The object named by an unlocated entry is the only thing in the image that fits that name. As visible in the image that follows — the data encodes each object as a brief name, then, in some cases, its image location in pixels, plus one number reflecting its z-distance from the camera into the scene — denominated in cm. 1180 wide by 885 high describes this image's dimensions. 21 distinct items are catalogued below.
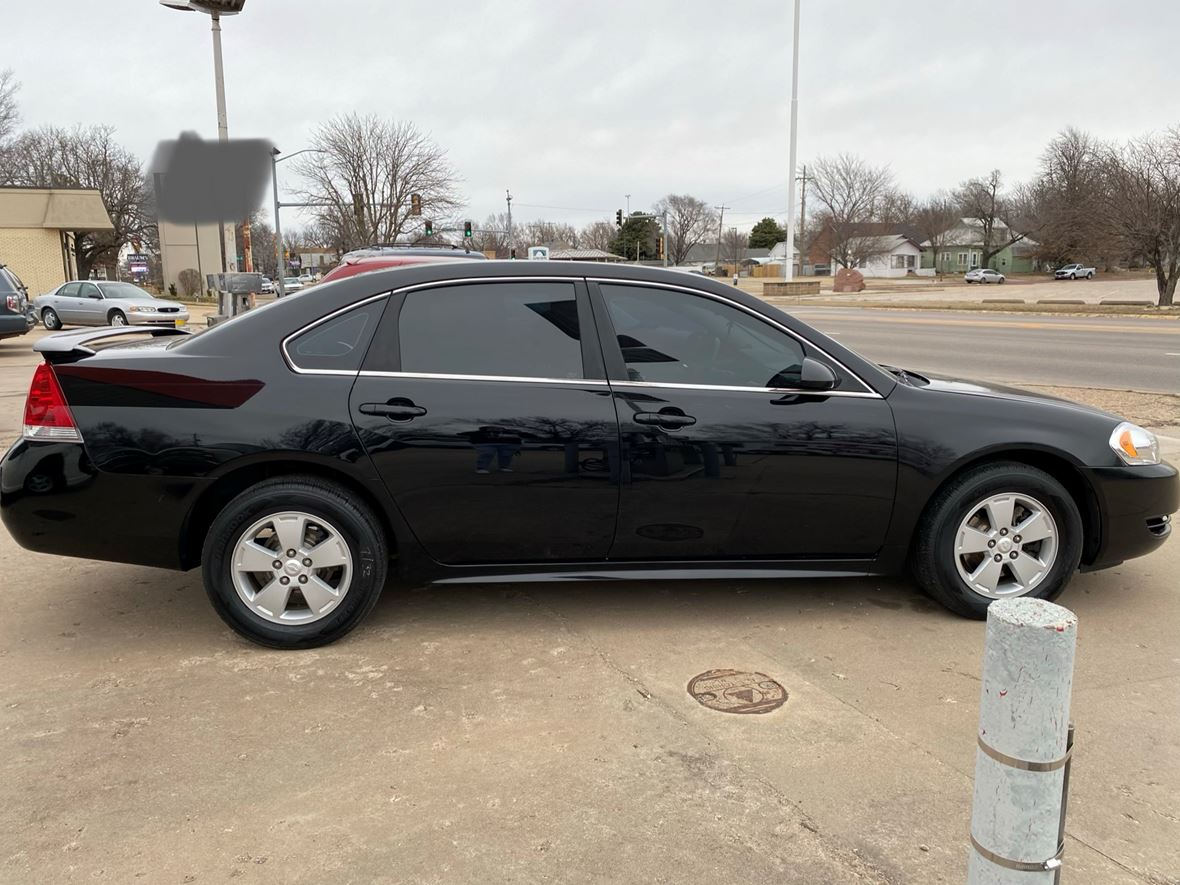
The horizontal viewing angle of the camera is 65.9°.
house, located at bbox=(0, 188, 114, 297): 3391
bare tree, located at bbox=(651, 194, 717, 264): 11000
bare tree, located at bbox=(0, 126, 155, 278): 5894
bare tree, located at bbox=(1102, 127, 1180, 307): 3256
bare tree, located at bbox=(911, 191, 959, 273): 10200
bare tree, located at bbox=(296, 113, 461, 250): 5353
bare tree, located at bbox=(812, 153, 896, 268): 9581
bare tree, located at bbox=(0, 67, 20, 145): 4453
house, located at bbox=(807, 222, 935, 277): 9662
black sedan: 367
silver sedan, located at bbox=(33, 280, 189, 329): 2567
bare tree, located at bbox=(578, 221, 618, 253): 10712
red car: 973
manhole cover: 333
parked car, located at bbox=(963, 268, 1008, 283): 7725
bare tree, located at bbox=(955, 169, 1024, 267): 9469
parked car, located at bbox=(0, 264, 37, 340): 1641
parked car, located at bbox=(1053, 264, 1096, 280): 7456
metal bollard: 174
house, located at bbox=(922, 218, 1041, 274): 9931
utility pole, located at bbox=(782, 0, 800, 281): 3903
